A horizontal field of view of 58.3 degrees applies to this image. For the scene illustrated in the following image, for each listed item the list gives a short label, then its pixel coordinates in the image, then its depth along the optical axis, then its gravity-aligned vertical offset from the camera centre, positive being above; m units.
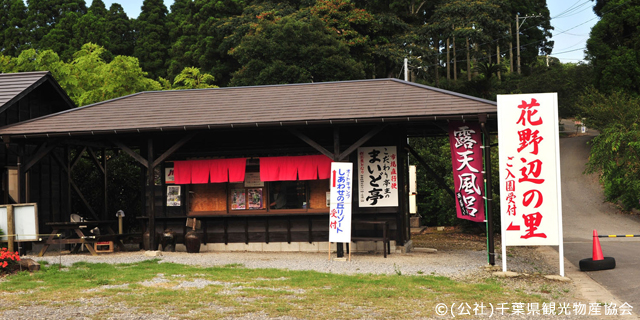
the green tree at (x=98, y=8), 45.58 +13.73
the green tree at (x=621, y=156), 21.78 +0.29
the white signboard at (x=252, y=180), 14.77 -0.15
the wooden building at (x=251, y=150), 13.51 +0.60
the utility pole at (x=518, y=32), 47.81 +11.25
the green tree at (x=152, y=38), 40.88 +10.33
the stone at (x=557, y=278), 10.12 -2.00
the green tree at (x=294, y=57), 29.67 +6.13
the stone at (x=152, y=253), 13.56 -1.81
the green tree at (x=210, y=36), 36.09 +9.18
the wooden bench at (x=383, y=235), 13.07 -1.49
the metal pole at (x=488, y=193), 11.12 -0.50
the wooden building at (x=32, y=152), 14.87 +0.75
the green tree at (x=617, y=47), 30.69 +6.50
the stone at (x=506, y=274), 10.41 -1.96
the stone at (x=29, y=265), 10.69 -1.57
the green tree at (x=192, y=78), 32.79 +5.67
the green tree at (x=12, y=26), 40.72 +11.37
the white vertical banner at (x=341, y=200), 12.52 -0.62
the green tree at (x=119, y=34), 41.97 +10.87
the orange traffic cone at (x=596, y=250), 11.64 -1.75
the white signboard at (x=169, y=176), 14.95 +0.02
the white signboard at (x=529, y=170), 10.26 -0.06
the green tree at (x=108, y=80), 26.67 +4.80
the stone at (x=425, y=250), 14.59 -2.08
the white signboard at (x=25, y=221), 12.53 -0.88
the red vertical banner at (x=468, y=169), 11.70 -0.01
